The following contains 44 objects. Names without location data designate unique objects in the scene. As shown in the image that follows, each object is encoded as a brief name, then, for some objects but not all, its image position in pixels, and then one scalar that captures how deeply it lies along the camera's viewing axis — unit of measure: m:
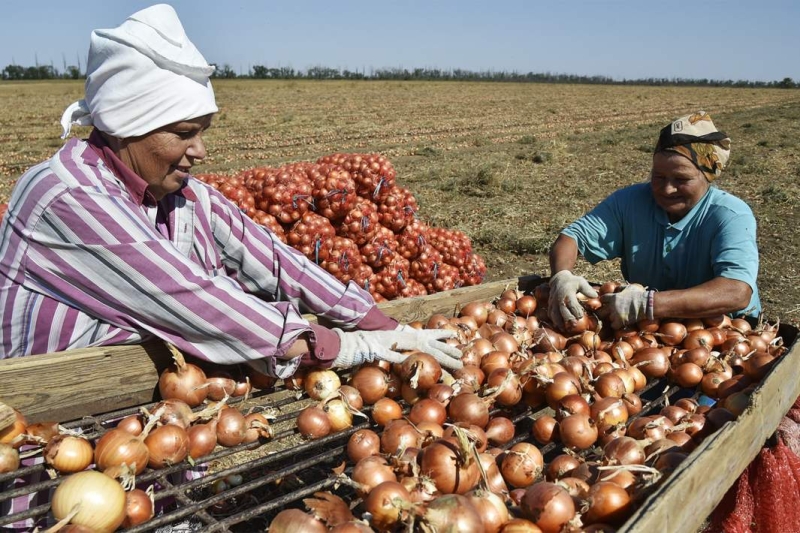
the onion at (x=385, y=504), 1.41
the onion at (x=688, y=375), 2.43
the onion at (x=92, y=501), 1.39
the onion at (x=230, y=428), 1.90
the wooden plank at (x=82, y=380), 1.84
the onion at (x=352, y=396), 2.13
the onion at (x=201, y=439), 1.83
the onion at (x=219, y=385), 2.09
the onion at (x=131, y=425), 1.81
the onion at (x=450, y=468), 1.58
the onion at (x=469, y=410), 1.99
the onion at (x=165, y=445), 1.73
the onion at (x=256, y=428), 1.95
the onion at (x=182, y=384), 2.02
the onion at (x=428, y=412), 1.99
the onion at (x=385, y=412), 2.05
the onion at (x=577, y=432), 1.92
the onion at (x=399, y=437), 1.79
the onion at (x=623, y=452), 1.70
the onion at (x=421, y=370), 2.17
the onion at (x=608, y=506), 1.46
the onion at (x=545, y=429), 1.99
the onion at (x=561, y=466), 1.76
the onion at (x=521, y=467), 1.76
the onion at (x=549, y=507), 1.42
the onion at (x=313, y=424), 1.96
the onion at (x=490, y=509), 1.43
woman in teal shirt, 2.70
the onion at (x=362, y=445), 1.80
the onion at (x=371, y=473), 1.57
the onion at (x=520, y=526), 1.40
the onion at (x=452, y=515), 1.30
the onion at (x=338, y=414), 2.02
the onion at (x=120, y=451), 1.63
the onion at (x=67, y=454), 1.64
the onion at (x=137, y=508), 1.50
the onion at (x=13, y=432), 1.65
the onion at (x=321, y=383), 2.17
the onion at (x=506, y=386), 2.16
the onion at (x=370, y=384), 2.19
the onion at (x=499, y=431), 1.98
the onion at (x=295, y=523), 1.38
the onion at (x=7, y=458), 1.62
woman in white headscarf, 1.83
